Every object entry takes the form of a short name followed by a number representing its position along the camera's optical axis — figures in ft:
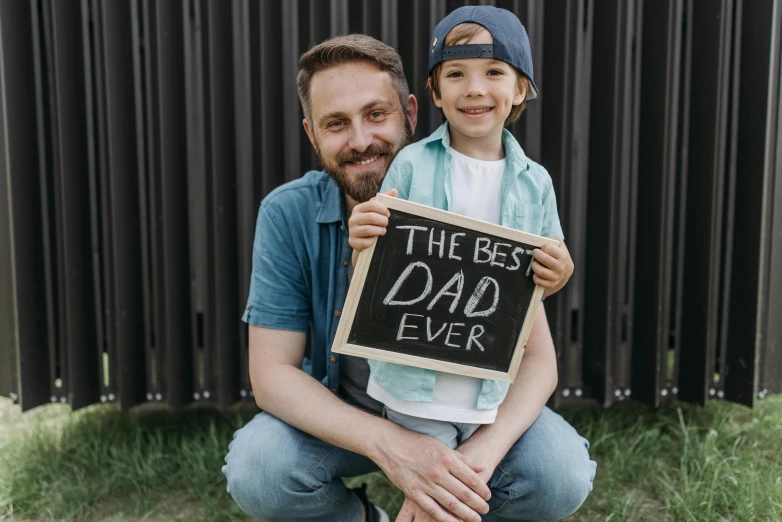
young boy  5.47
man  6.15
